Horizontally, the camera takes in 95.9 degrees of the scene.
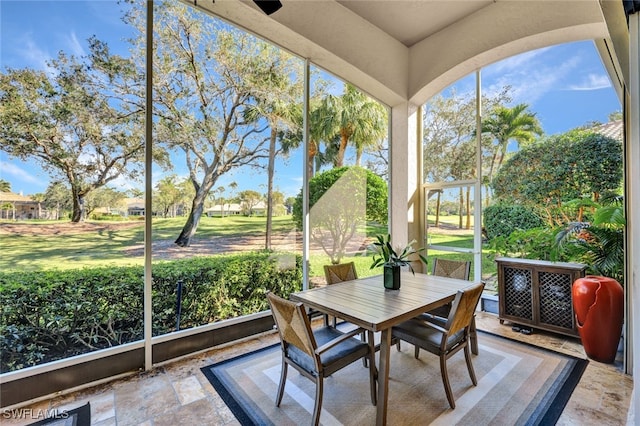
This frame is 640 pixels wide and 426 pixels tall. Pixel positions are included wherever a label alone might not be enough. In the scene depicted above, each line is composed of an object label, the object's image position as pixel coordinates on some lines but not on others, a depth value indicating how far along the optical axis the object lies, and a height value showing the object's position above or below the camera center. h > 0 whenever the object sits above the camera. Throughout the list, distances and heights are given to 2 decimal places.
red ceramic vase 2.74 -0.95
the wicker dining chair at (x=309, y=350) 1.84 -0.98
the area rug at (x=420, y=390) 2.07 -1.43
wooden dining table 1.92 -0.70
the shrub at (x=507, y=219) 3.90 -0.04
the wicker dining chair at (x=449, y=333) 2.12 -0.96
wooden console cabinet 3.24 -0.93
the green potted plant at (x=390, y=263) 2.72 -0.46
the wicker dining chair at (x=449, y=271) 3.11 -0.64
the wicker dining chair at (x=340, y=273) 3.06 -0.62
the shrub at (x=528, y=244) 3.69 -0.38
